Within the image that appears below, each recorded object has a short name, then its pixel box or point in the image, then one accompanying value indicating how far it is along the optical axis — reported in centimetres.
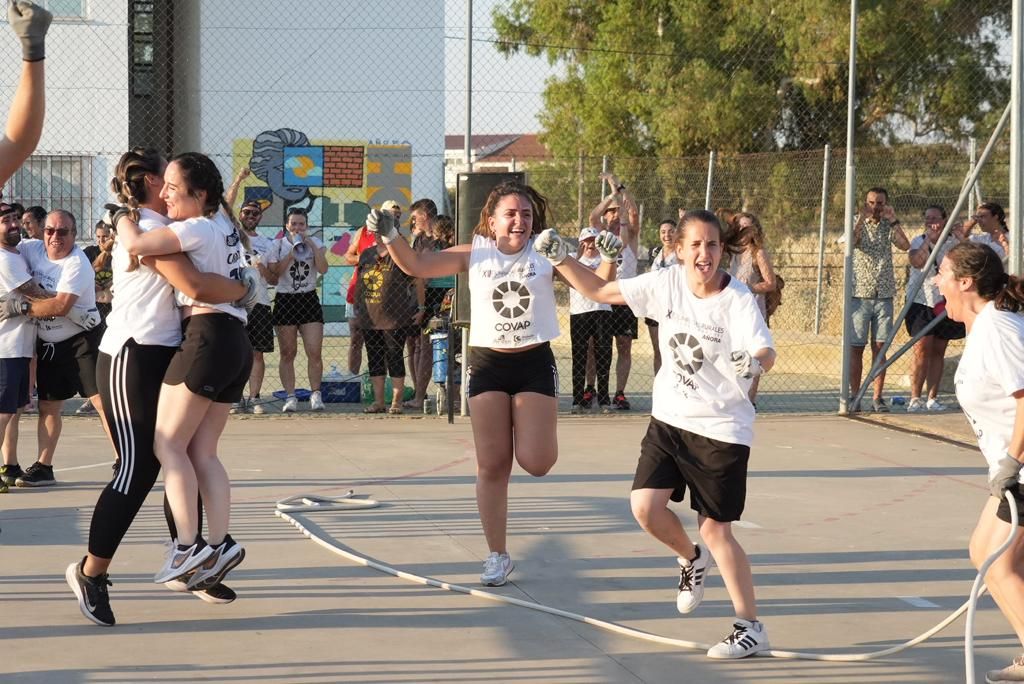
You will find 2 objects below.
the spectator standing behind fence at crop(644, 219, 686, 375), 1249
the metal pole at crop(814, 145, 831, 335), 1721
